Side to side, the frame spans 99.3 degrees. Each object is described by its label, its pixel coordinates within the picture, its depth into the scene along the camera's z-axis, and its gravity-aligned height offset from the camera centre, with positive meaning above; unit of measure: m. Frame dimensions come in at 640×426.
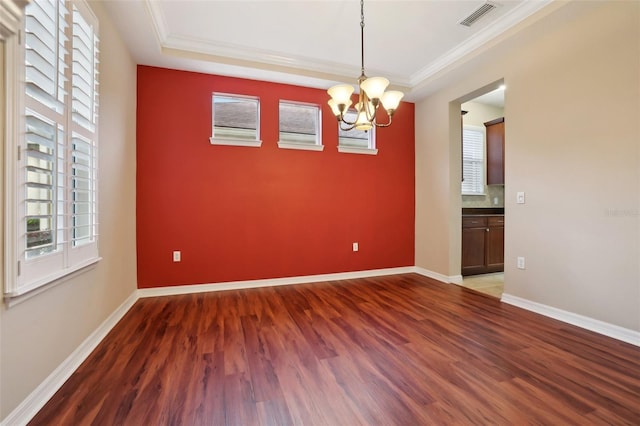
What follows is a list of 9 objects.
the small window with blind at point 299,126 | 3.82 +1.23
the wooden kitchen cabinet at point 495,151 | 4.73 +1.09
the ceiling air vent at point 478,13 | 2.48 +1.88
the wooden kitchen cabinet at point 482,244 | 4.12 -0.50
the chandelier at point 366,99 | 2.09 +0.92
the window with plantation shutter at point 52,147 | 1.28 +0.37
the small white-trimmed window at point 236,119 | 3.54 +1.22
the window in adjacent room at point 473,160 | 5.19 +0.99
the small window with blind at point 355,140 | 4.08 +1.10
